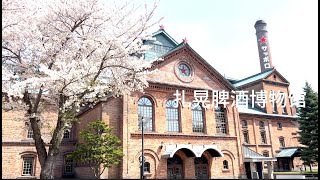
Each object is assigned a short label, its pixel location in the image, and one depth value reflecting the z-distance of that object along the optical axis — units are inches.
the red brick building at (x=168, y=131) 818.2
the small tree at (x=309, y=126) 1088.8
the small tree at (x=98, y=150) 678.5
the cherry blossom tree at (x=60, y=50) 399.9
